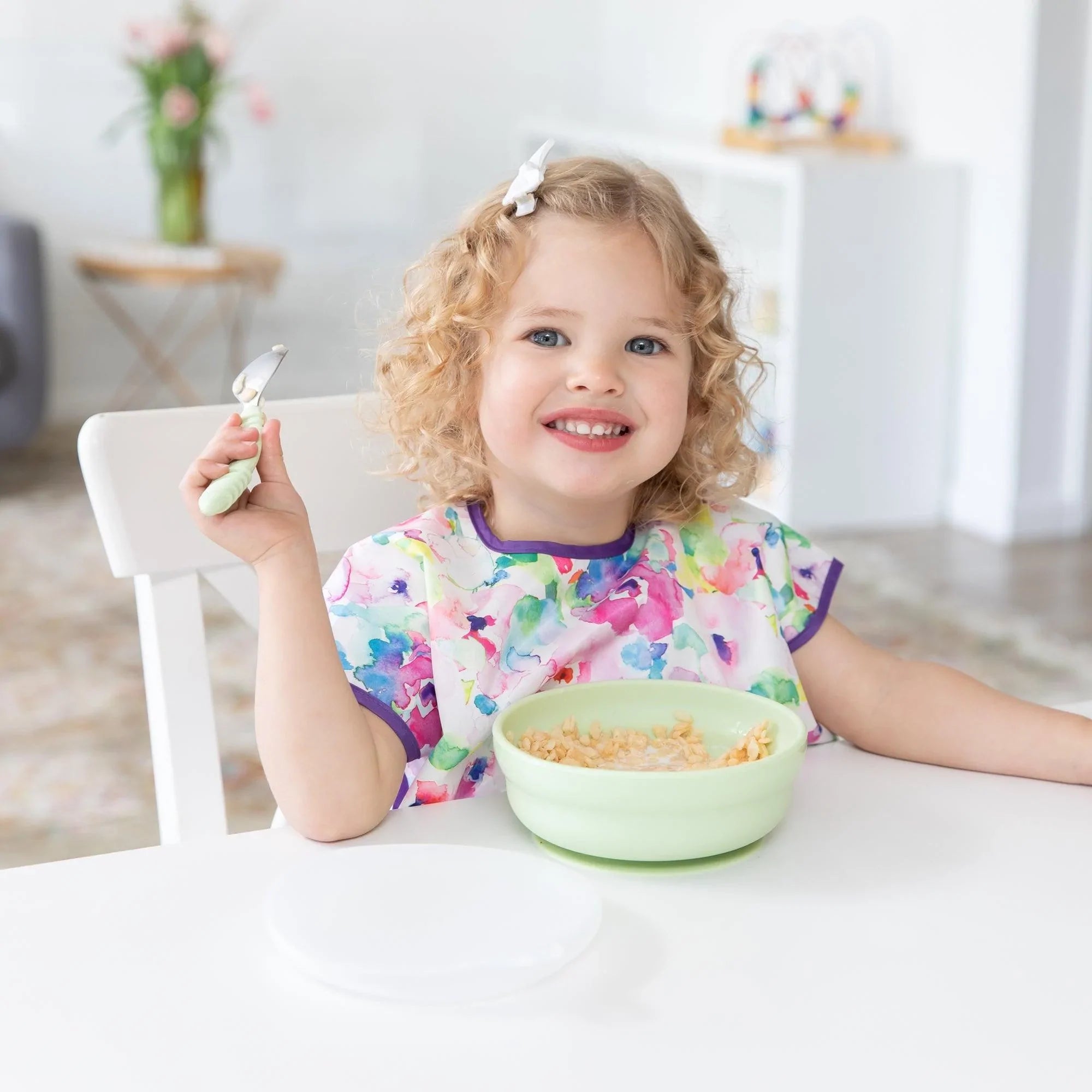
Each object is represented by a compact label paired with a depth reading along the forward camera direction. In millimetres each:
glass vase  4559
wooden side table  4387
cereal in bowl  1101
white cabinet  3539
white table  922
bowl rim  1036
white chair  1210
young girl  1200
